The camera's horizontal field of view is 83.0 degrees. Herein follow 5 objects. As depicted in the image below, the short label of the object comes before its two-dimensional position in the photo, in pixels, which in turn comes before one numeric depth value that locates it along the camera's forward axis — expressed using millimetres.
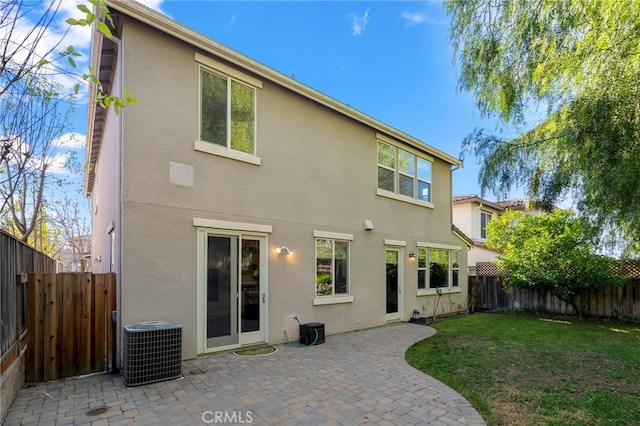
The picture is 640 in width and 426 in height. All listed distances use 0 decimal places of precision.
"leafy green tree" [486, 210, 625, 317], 12234
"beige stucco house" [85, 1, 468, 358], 6465
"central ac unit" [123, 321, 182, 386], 5504
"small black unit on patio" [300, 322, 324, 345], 8383
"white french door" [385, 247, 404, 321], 11734
